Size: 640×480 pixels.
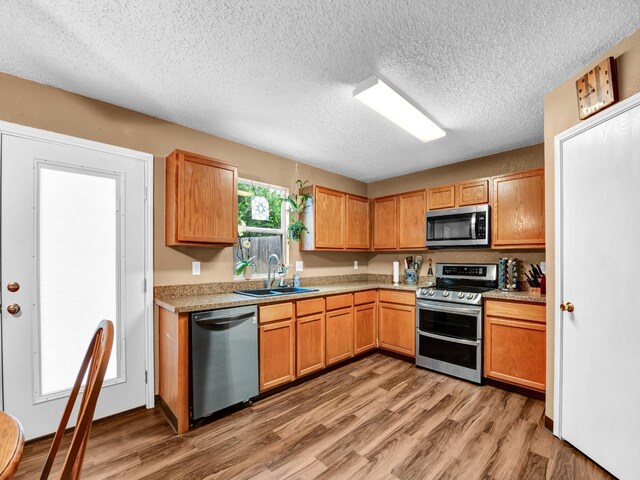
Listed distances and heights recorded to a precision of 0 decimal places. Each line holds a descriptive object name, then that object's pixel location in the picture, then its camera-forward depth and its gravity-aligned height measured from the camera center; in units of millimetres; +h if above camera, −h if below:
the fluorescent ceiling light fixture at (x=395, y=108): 2072 +1063
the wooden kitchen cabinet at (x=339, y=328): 3279 -1005
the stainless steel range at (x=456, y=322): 3020 -895
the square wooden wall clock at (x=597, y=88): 1706 +922
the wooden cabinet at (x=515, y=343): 2658 -979
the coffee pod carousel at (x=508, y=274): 3192 -372
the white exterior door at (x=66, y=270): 1996 -206
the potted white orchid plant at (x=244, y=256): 3212 -160
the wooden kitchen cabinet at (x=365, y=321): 3629 -1023
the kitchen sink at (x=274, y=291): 3065 -551
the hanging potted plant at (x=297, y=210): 3650 +397
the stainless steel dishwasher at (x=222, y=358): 2217 -938
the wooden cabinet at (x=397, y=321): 3566 -1017
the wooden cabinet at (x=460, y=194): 3402 +559
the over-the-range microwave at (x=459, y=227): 3325 +158
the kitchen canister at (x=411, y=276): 4125 -501
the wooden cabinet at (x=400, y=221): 3941 +277
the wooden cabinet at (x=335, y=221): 3740 +274
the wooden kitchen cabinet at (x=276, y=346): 2652 -980
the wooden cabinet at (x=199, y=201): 2521 +369
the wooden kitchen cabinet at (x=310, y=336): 2959 -990
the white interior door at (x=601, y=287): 1634 -298
